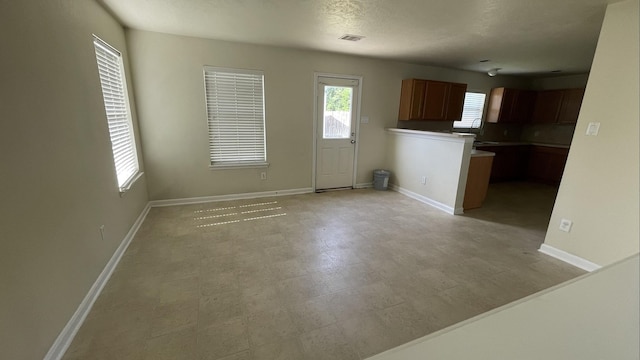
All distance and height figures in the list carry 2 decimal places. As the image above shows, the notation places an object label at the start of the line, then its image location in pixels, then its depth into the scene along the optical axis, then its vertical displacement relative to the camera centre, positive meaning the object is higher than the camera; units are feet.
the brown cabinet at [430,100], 16.61 +1.31
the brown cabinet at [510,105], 20.06 +1.37
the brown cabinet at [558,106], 18.67 +1.36
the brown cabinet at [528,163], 19.07 -2.88
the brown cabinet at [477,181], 13.28 -2.97
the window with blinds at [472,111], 20.20 +0.83
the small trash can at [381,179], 17.12 -3.84
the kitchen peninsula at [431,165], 12.82 -2.41
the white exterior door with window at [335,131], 15.49 -0.84
